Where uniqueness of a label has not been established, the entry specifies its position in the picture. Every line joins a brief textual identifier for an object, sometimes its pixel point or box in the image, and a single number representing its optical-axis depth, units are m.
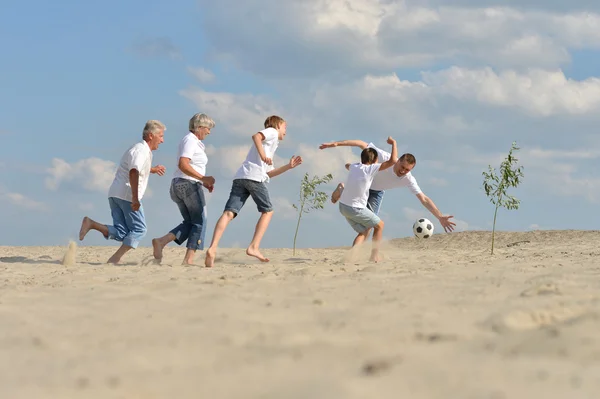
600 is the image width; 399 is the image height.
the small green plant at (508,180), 13.92
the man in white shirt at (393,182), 9.65
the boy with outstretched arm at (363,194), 9.32
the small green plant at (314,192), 17.89
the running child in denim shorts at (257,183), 8.73
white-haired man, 9.13
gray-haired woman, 8.76
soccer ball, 14.59
